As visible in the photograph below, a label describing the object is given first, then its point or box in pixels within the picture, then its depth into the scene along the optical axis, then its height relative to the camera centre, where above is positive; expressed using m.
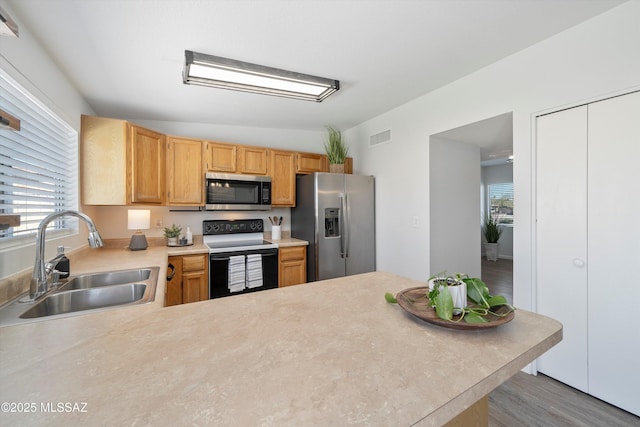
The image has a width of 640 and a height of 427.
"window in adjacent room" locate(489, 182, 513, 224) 6.48 +0.20
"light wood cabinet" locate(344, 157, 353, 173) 3.89 +0.67
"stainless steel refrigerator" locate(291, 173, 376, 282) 3.22 -0.16
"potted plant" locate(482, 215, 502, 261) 6.45 -0.67
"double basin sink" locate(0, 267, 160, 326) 1.17 -0.44
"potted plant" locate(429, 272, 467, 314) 0.90 -0.27
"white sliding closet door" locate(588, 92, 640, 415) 1.59 -0.25
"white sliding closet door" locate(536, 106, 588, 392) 1.80 -0.19
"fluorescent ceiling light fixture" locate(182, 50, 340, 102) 2.00 +1.12
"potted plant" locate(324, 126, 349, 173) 3.54 +0.75
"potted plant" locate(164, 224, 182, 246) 3.17 -0.27
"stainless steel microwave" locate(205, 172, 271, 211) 3.21 +0.24
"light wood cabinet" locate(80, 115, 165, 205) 2.52 +0.49
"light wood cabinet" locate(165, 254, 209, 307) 2.74 -0.71
